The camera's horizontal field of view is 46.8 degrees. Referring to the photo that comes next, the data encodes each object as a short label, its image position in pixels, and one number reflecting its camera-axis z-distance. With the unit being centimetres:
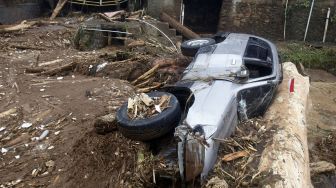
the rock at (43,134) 542
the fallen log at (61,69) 786
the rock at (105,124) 523
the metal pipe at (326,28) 1291
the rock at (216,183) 374
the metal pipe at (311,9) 1299
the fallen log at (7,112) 600
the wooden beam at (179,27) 1248
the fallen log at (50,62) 845
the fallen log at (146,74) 730
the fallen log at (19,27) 1071
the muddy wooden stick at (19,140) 527
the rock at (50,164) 483
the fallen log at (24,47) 970
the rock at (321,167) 624
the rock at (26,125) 570
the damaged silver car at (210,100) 386
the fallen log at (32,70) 798
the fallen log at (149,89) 683
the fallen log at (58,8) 1282
